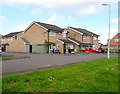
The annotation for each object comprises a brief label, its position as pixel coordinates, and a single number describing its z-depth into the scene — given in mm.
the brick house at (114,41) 41606
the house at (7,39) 33874
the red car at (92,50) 26848
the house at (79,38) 28539
